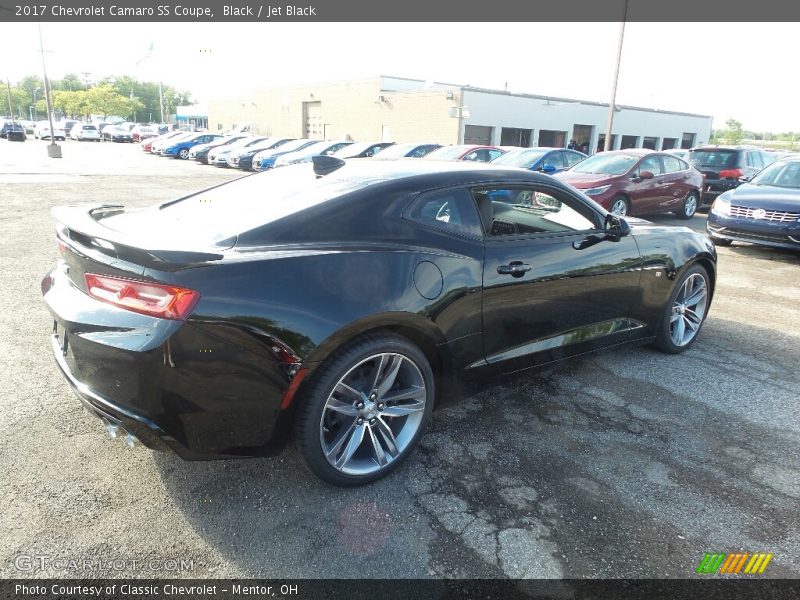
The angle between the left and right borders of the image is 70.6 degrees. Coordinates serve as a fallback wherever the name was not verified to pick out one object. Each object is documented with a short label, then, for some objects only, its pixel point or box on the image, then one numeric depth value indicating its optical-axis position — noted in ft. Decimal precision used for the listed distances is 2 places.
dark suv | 45.68
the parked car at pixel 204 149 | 95.85
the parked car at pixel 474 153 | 54.39
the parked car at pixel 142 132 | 158.51
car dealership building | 125.59
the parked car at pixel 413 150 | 68.54
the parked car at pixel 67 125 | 177.17
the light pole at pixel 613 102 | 71.67
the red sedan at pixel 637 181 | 35.27
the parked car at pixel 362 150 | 77.10
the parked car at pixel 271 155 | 79.36
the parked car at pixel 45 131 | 163.84
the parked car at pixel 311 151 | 74.43
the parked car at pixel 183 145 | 105.81
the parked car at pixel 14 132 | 142.92
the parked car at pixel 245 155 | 85.76
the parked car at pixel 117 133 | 161.79
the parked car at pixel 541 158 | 43.52
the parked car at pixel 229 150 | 88.69
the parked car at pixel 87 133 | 163.73
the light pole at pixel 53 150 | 90.89
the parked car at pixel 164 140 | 109.81
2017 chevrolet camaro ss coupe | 7.79
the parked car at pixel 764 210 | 26.94
